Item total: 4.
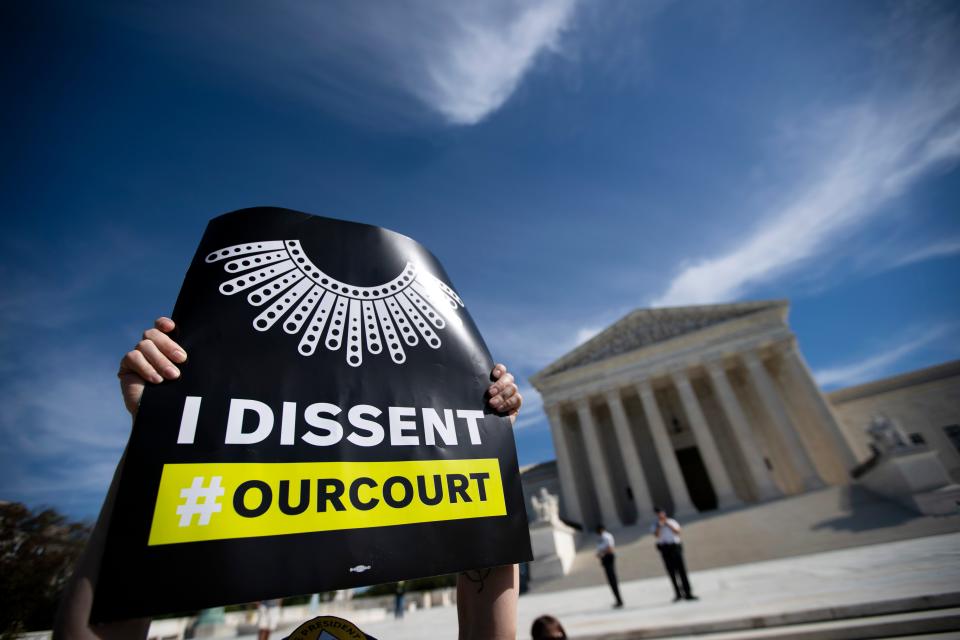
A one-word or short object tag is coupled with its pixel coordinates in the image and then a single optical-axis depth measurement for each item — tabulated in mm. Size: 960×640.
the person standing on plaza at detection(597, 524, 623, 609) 8719
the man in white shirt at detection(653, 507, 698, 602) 7993
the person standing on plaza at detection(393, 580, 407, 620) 15702
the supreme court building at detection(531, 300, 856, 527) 23938
